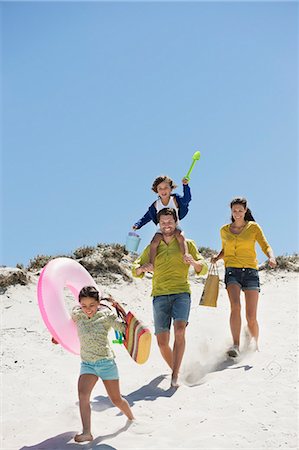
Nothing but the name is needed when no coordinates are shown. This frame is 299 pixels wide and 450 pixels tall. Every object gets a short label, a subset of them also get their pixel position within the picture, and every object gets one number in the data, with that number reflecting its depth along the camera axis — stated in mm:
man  5535
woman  6309
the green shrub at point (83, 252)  11779
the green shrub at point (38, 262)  11204
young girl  4289
